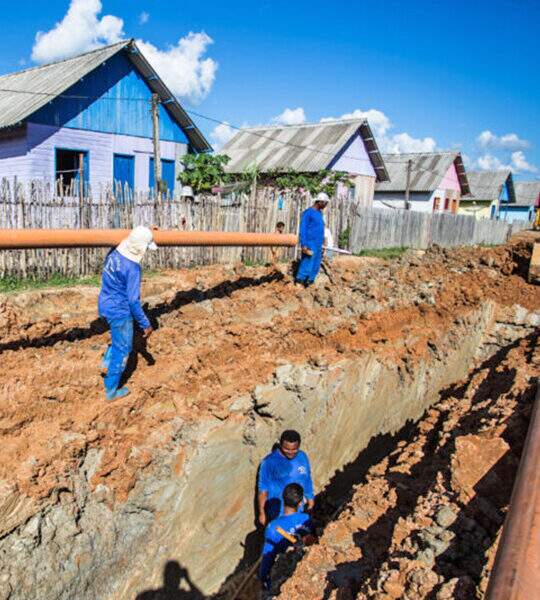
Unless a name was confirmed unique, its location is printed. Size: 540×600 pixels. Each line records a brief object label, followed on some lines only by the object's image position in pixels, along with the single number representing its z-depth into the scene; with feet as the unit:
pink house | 92.27
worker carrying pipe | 25.36
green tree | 51.67
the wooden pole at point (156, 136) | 42.50
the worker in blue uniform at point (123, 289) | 15.46
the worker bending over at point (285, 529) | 15.70
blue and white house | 40.83
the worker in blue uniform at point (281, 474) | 17.13
